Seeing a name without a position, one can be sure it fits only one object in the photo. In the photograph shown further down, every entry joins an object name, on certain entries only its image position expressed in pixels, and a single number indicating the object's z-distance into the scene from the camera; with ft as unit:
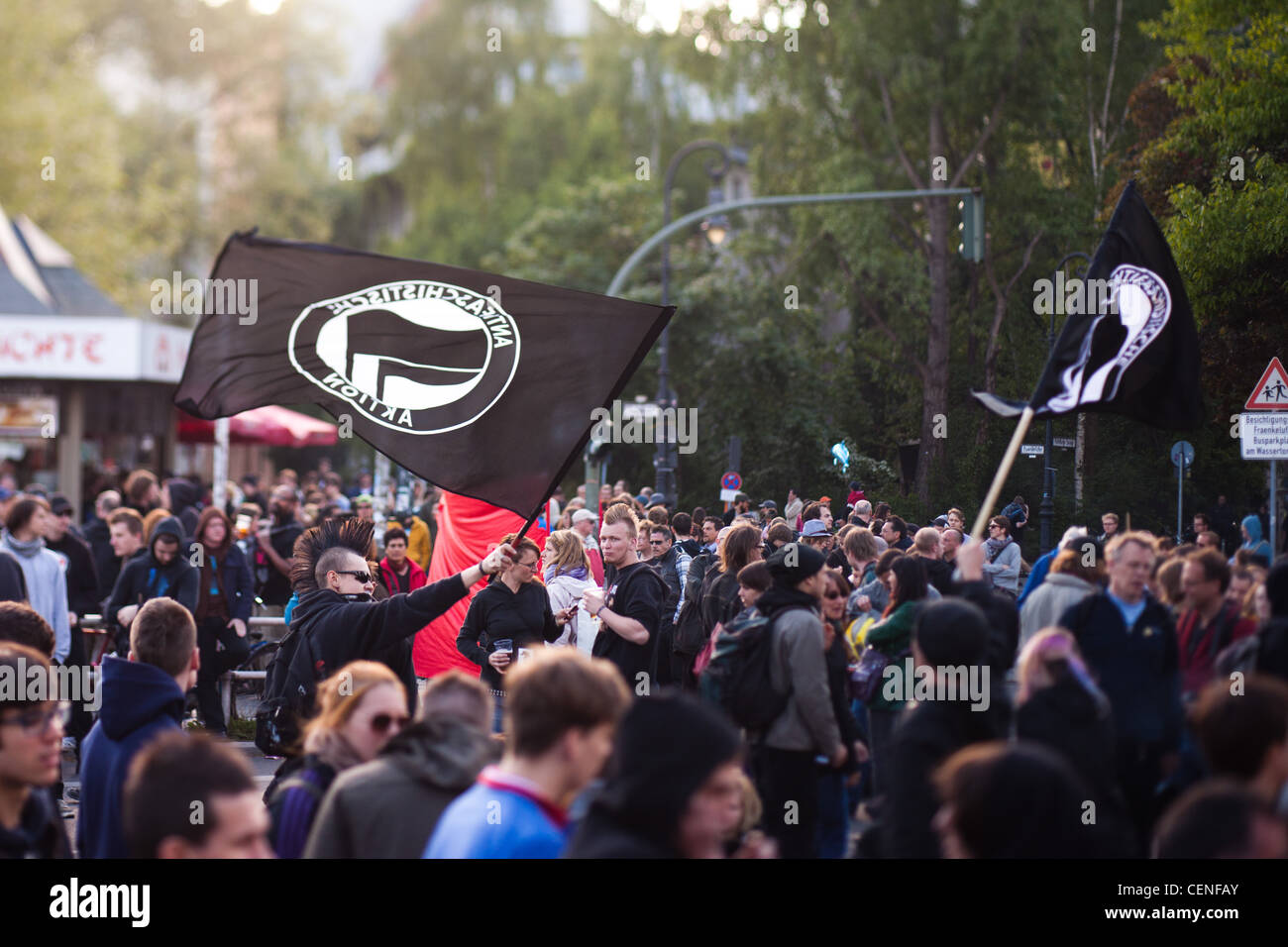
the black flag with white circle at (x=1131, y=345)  23.39
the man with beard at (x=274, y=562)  50.17
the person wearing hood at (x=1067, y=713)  16.16
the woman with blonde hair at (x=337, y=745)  14.17
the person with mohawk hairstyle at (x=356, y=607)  21.20
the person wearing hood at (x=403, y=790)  12.64
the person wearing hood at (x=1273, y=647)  16.99
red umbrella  99.86
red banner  31.09
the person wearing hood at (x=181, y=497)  56.75
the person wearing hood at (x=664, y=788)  9.97
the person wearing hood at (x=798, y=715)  21.11
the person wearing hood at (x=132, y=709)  15.87
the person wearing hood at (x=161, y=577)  36.63
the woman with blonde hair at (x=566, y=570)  31.37
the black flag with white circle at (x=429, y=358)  25.17
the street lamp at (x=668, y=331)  47.58
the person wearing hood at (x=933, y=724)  14.58
